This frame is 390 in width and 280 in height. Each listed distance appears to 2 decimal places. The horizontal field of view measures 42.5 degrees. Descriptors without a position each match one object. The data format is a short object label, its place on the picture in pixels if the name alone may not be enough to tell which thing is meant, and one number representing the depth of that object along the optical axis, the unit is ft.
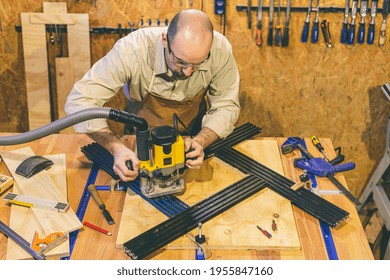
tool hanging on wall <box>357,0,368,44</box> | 10.66
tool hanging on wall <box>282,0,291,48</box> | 10.77
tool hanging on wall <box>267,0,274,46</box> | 10.78
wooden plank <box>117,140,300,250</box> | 6.35
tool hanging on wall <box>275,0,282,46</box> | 11.00
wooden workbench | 6.25
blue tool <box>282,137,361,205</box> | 7.75
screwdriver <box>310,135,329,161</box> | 8.45
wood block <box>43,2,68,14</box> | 10.97
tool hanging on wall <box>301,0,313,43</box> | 10.81
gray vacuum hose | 6.41
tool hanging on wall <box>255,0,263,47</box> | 10.80
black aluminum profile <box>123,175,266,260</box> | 6.20
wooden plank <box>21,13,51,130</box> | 11.13
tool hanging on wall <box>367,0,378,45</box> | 10.68
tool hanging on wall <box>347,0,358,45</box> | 10.71
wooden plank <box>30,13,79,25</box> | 10.99
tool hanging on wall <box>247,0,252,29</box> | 10.80
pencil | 6.56
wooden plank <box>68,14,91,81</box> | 11.07
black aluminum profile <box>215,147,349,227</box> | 6.82
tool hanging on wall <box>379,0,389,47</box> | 10.70
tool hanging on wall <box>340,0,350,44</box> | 10.72
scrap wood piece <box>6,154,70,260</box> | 6.17
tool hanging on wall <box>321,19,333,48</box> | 10.93
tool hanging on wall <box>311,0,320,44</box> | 10.79
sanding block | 7.64
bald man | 7.14
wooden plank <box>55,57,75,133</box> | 11.41
